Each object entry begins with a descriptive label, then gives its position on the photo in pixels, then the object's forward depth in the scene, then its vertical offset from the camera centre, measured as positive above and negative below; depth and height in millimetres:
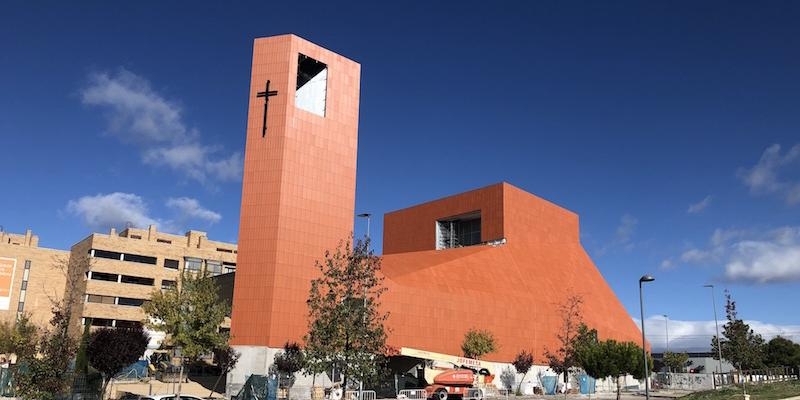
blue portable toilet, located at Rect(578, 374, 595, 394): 67188 -1313
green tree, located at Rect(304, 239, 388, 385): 29016 +1533
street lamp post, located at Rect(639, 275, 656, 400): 33875 +4681
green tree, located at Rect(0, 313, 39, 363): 55906 +1410
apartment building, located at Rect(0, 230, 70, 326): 88312 +9436
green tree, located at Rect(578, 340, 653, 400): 48938 +761
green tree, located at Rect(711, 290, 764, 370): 74875 +3388
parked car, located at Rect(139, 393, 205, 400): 29031 -1823
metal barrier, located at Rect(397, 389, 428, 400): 42016 -1938
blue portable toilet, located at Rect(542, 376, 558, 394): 64625 -1481
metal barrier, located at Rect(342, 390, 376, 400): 41447 -2122
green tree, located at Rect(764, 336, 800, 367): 106125 +3563
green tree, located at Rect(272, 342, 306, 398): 45125 -339
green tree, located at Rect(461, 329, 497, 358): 56656 +1787
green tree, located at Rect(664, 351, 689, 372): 101938 +1825
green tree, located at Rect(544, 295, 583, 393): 58875 +3505
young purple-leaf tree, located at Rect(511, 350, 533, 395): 59344 +351
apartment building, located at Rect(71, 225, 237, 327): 81938 +10564
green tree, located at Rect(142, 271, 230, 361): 39531 +2274
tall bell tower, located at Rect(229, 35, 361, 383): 47781 +13503
